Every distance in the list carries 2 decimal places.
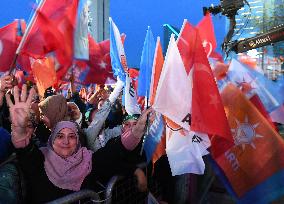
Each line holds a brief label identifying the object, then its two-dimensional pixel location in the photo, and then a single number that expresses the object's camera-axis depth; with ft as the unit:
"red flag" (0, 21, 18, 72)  8.61
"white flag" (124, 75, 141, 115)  8.59
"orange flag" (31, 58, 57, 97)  10.74
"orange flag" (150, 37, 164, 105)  6.86
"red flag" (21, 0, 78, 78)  6.08
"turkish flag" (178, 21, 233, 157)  6.07
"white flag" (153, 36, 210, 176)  6.08
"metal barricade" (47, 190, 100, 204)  4.52
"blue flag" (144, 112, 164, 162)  6.25
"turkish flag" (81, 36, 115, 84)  11.76
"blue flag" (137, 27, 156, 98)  8.83
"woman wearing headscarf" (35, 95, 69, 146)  6.40
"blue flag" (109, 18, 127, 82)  9.30
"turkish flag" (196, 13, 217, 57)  10.73
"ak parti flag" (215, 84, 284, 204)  6.55
